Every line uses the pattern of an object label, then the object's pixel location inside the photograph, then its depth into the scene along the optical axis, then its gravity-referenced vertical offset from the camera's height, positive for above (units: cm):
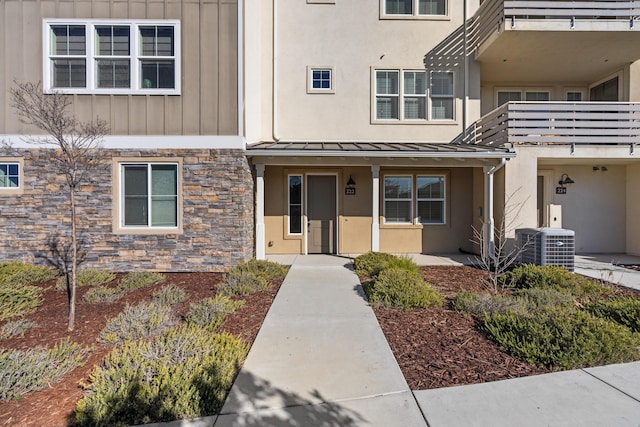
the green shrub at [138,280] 639 -144
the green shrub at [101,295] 557 -151
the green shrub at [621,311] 428 -141
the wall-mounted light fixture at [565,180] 1036 +107
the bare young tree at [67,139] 451 +135
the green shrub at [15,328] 415 -158
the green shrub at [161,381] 259 -154
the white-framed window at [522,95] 1112 +415
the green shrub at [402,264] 691 -116
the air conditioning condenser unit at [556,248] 764 -86
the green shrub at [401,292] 521 -138
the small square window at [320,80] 1034 +434
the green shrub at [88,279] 644 -143
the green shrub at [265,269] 714 -133
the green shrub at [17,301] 487 -147
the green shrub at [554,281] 586 -134
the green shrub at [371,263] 733 -122
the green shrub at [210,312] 443 -150
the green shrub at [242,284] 600 -143
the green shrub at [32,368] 292 -157
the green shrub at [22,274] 631 -133
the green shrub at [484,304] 477 -142
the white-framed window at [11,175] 755 +87
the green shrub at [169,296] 552 -151
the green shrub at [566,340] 340 -146
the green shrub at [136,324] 400 -151
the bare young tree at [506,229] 864 -47
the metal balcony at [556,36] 858 +494
